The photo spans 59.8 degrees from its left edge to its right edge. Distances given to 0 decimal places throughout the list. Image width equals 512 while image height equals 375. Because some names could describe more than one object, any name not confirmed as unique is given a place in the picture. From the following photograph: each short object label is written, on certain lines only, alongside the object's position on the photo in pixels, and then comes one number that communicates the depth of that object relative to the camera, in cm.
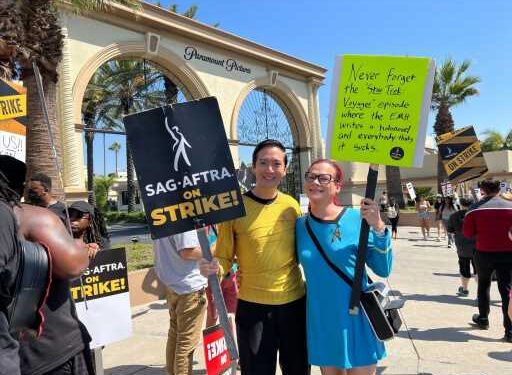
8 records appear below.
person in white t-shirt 356
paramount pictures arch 1209
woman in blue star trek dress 245
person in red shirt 519
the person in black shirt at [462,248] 705
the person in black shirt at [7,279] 157
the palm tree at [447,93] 2559
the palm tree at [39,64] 823
